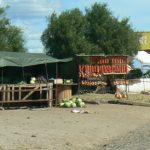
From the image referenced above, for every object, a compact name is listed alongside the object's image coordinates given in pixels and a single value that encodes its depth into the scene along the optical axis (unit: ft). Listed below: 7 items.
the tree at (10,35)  147.76
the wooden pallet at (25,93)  87.04
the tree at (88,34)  145.28
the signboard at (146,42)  295.01
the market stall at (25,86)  87.35
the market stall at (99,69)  112.78
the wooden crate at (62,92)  93.40
